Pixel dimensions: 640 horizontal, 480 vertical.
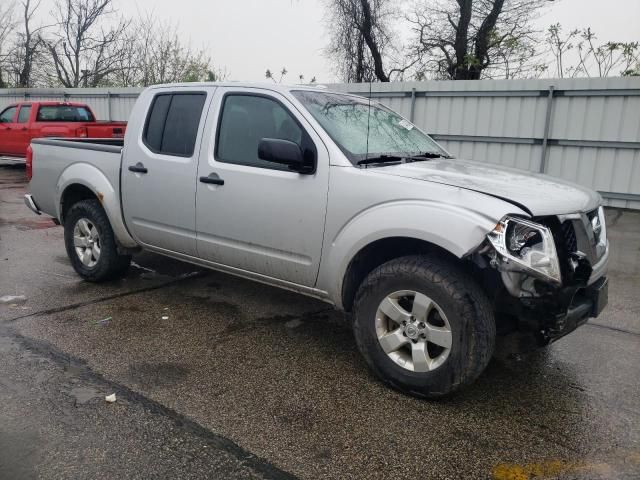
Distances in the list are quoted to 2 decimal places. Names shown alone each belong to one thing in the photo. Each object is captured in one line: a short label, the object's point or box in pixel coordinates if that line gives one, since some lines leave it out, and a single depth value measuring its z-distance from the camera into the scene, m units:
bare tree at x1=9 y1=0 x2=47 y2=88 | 27.45
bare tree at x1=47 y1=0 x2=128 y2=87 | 26.83
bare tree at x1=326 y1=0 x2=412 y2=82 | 22.05
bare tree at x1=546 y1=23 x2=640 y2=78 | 12.02
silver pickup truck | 3.05
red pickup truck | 13.77
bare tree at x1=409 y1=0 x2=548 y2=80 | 17.14
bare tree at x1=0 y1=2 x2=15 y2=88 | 28.39
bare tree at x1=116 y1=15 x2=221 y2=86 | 25.70
